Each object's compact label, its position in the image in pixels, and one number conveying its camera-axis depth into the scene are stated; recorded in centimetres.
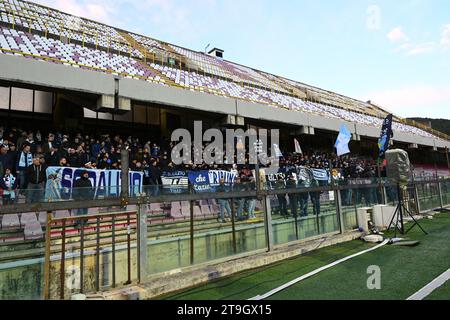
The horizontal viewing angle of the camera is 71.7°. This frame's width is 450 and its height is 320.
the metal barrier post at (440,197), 1638
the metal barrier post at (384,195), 1242
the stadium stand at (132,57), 1376
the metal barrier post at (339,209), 1011
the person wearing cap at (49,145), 990
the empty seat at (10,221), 436
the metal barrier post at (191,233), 636
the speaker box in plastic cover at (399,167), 1045
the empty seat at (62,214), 489
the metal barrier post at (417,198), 1419
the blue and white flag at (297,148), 2099
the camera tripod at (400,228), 979
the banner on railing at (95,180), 529
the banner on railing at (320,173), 1699
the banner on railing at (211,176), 1326
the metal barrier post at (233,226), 713
